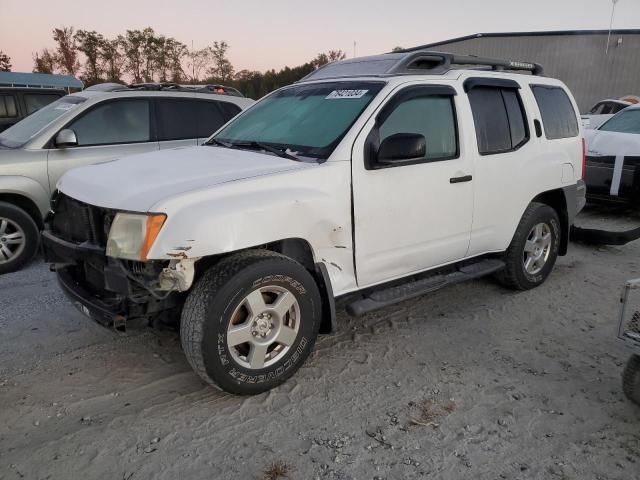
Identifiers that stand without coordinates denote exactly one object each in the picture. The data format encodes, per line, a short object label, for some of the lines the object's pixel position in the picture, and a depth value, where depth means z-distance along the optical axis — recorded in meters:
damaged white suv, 2.83
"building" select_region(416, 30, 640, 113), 26.00
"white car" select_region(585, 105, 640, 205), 7.58
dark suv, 9.98
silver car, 5.31
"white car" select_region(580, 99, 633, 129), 16.50
